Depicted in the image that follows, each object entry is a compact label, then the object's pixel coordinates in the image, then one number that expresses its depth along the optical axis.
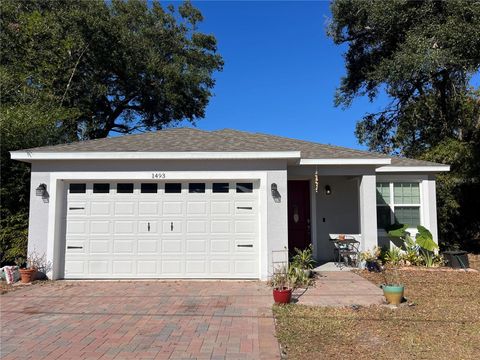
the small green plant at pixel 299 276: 8.76
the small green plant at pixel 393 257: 11.56
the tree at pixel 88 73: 11.77
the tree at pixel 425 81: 14.48
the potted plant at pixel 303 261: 9.28
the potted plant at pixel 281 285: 7.14
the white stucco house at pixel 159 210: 9.65
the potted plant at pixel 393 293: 7.11
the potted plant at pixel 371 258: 10.48
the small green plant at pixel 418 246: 11.55
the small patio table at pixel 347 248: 11.16
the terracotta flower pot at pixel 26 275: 9.22
